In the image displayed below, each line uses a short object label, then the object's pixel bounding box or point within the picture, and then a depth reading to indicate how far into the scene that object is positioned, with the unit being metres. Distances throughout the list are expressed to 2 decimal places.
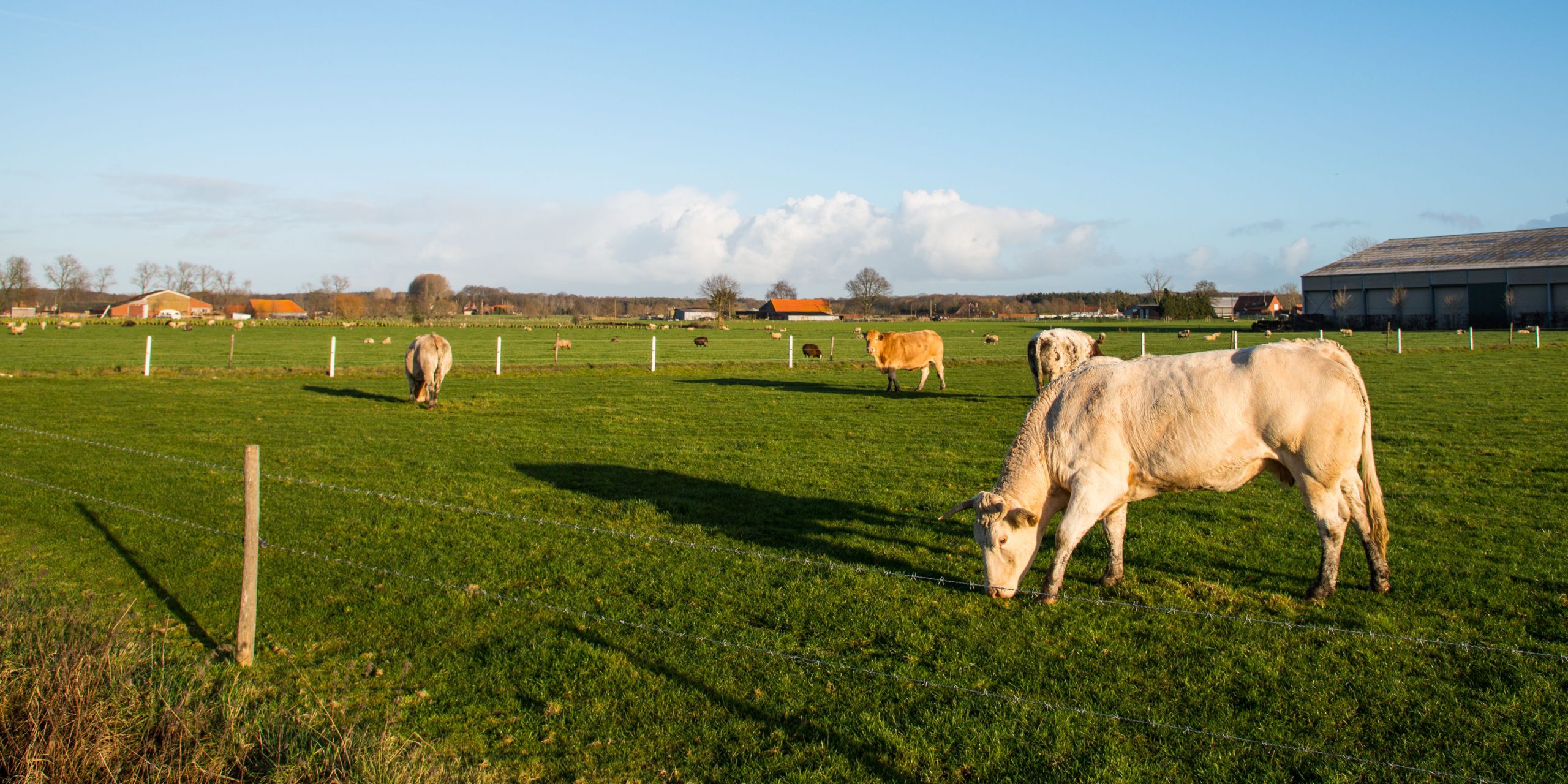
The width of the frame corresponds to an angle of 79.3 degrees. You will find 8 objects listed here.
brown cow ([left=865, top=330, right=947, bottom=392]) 26.48
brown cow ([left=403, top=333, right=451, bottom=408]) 21.70
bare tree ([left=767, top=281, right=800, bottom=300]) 182.25
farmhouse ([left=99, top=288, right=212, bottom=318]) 135.12
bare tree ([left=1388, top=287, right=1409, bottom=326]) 70.88
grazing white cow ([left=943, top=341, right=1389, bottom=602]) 6.91
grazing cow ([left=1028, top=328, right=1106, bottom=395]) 20.58
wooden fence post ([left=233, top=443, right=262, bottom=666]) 5.90
